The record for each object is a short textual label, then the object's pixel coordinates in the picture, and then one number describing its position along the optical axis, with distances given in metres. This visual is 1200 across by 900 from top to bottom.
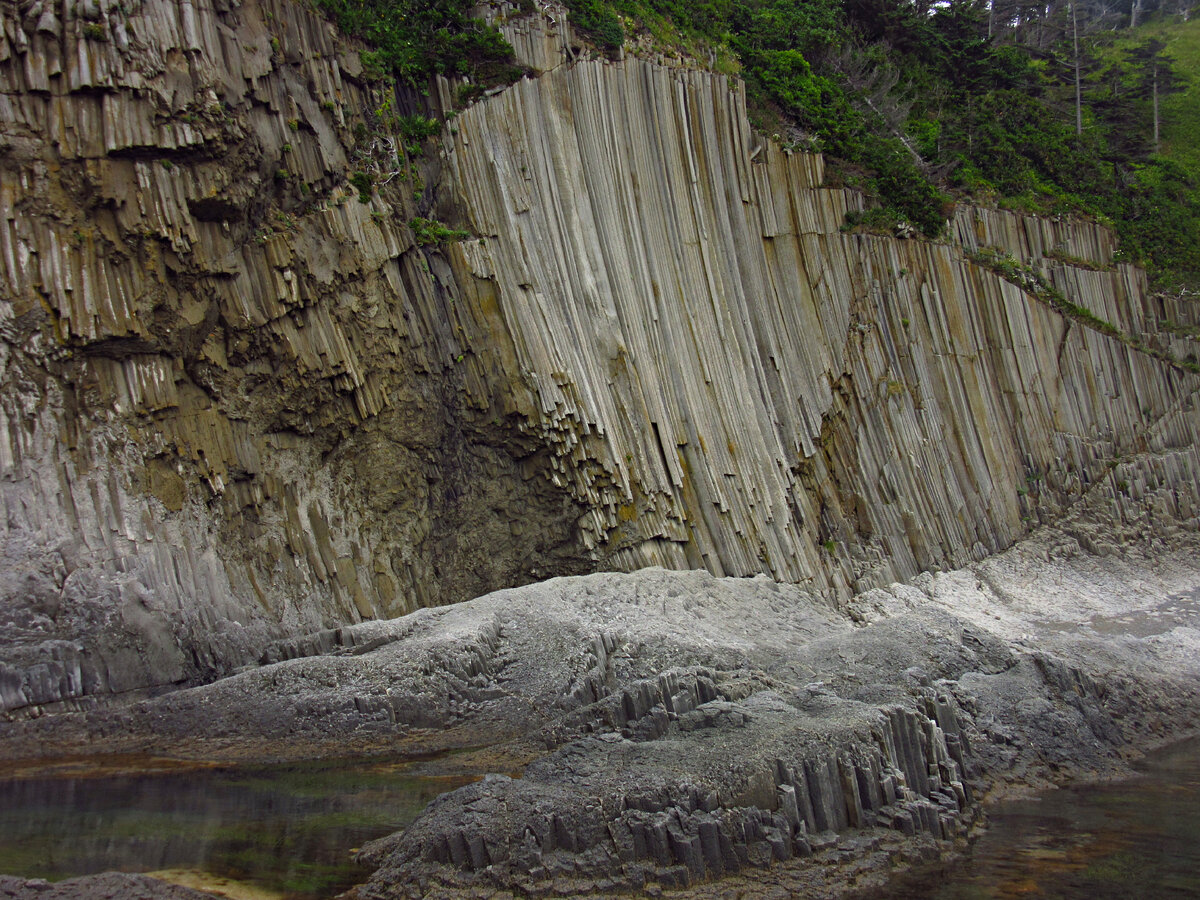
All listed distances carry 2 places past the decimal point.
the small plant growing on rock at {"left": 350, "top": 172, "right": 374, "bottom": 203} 16.78
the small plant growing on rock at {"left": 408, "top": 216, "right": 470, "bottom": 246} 17.12
